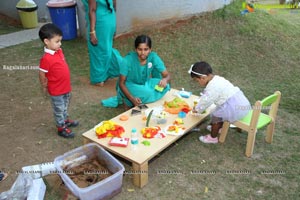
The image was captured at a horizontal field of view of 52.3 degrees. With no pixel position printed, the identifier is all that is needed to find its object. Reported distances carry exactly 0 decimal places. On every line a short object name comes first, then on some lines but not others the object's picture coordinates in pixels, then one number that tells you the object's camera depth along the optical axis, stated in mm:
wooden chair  2760
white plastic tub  2277
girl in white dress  2928
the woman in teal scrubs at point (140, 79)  3471
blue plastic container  6250
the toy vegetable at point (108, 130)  2812
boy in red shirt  2809
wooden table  2539
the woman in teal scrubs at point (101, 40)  4107
